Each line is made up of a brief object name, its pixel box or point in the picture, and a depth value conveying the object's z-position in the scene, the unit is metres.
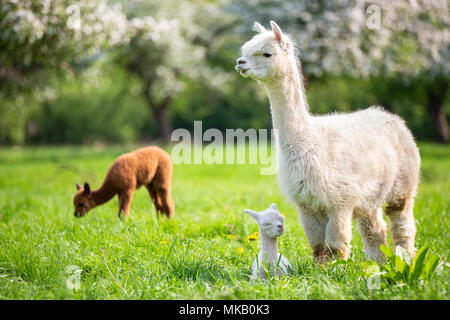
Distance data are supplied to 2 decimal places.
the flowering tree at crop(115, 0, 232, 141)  16.84
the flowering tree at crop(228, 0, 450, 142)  12.88
